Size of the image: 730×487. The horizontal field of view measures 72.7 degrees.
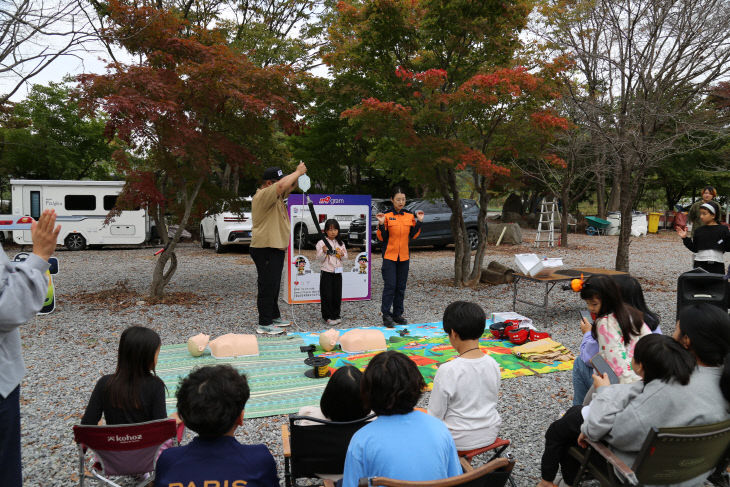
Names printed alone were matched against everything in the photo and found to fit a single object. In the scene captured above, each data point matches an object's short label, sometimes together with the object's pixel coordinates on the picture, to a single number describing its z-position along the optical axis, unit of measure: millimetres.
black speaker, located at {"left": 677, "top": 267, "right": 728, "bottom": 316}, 4844
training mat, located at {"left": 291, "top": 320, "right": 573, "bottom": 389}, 4508
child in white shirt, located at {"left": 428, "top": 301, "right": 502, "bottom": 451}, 2311
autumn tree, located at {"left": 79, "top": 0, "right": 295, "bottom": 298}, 6309
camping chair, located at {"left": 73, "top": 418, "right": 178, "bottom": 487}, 2004
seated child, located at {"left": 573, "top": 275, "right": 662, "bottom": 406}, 2900
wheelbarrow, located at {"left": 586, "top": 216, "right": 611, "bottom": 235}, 21609
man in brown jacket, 5457
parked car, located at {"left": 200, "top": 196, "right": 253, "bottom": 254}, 13367
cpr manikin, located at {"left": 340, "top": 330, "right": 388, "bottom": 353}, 4984
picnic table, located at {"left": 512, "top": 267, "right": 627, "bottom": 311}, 5922
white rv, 14305
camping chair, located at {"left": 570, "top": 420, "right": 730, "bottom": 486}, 1800
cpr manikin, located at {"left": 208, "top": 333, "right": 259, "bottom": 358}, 4781
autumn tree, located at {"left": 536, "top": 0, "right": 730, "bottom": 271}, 7531
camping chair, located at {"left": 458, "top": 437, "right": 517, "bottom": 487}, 2292
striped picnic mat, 3704
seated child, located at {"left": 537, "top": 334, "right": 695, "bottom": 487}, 1945
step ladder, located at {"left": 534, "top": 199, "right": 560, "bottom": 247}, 16547
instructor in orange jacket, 5953
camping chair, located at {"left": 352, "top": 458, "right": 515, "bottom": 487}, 1483
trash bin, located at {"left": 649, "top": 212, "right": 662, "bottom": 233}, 22656
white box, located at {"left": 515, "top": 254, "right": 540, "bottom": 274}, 6273
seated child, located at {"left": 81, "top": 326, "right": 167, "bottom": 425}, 2326
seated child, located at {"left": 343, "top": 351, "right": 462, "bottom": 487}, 1608
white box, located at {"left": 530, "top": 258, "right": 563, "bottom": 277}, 6230
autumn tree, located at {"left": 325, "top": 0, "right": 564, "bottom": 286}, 7105
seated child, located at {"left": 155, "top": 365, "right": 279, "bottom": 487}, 1600
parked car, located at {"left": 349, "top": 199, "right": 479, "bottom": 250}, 13891
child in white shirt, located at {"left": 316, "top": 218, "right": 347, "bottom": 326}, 6113
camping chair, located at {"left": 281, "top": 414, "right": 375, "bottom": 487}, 1985
